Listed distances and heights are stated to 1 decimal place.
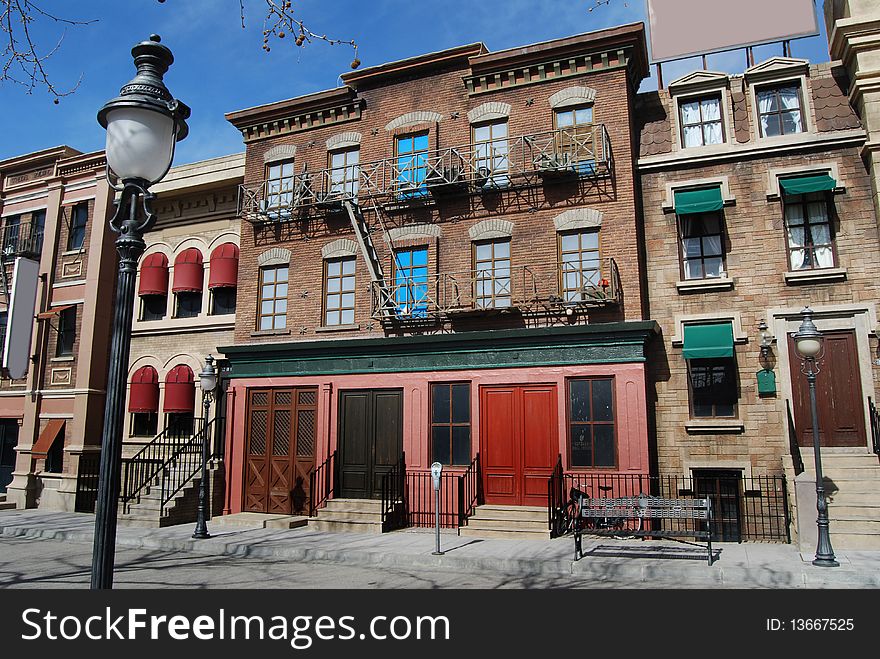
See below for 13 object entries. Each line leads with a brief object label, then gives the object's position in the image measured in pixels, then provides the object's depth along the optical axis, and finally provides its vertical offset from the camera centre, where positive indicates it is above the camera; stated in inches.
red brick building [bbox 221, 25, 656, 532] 655.1 +165.4
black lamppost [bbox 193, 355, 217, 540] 621.6 -1.9
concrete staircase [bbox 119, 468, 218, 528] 708.0 -64.9
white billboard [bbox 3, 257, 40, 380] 957.8 +171.6
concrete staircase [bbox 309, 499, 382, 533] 650.8 -68.4
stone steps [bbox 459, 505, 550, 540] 599.5 -69.0
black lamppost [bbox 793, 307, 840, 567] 464.1 +21.8
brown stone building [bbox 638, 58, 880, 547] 614.5 +159.7
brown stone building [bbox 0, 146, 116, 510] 912.9 +160.1
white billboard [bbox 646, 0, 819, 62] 705.0 +427.2
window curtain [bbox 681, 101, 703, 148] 693.3 +315.5
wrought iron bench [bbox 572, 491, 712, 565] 480.7 -49.4
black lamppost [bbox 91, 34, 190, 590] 184.7 +73.1
